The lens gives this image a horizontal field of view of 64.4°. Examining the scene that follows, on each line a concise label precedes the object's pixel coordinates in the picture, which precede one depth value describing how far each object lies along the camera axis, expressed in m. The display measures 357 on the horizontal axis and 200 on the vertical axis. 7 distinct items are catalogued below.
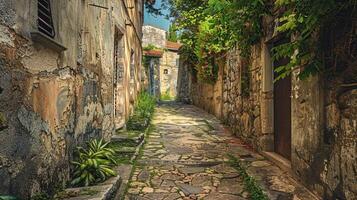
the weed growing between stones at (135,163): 3.61
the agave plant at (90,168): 3.21
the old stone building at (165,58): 27.81
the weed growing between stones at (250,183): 3.25
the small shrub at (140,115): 6.93
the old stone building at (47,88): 1.96
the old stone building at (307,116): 2.51
